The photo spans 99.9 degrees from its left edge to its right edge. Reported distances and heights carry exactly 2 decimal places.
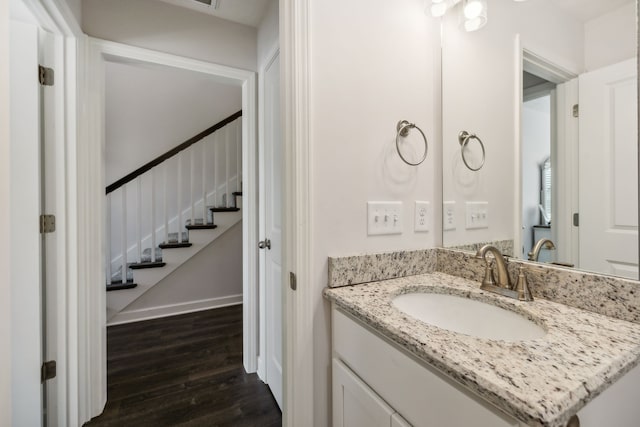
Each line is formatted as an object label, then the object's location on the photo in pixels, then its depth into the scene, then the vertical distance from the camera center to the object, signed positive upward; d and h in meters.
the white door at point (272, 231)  1.58 -0.12
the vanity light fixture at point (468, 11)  1.11 +0.85
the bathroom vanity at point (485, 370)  0.44 -0.29
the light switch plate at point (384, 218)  1.04 -0.02
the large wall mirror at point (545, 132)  0.75 +0.27
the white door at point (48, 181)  1.31 +0.16
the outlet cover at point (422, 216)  1.14 -0.02
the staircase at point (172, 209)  2.81 +0.05
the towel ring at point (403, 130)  1.08 +0.33
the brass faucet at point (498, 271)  0.90 -0.20
